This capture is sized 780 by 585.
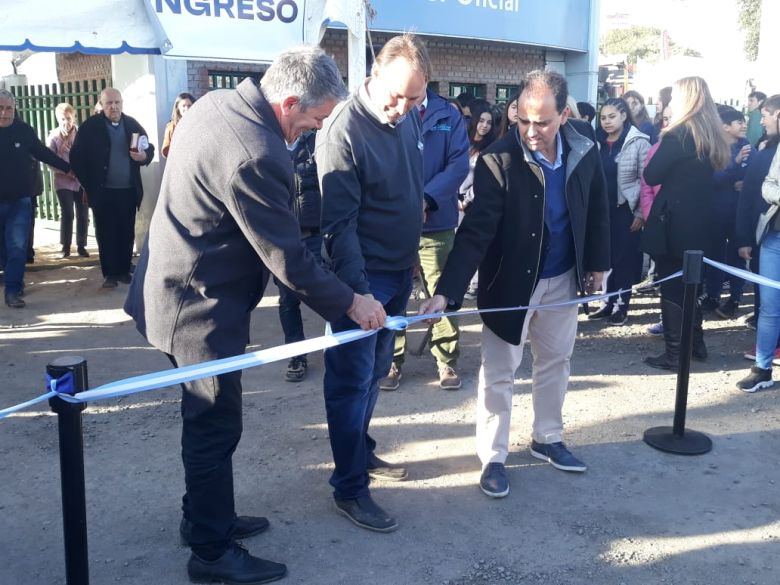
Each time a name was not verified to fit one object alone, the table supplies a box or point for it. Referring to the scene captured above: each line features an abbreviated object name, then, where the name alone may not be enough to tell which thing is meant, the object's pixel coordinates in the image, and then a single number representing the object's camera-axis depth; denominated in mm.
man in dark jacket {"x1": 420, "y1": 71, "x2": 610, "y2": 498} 3744
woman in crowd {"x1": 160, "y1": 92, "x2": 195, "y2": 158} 7801
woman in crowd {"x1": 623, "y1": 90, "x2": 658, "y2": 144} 7887
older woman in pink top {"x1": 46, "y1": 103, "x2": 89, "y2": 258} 9805
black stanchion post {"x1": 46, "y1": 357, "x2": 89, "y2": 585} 2477
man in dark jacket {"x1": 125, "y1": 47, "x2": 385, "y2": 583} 2781
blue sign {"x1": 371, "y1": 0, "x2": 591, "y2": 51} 12126
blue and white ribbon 2495
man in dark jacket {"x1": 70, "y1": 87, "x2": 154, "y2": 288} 8094
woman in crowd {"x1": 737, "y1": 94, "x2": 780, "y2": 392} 5289
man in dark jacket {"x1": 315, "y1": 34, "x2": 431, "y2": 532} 3396
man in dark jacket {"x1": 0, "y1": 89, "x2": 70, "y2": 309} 7520
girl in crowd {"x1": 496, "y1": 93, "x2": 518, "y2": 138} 6148
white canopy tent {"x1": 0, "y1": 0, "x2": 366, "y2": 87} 6512
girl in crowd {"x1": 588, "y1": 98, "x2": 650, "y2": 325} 6789
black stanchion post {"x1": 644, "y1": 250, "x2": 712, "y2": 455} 4199
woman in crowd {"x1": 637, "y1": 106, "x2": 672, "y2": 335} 6594
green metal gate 10984
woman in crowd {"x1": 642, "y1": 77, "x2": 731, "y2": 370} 5477
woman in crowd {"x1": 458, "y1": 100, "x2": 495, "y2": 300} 7323
